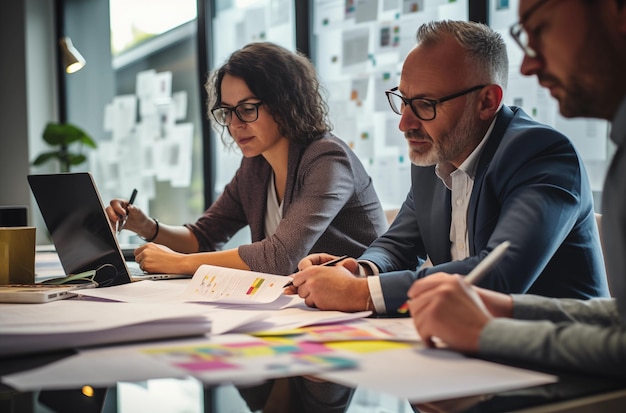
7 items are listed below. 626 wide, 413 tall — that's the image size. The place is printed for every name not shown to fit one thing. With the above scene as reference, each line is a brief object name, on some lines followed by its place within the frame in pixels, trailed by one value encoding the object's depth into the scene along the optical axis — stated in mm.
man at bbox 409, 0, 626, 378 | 889
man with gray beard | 1353
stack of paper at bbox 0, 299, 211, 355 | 977
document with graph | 1478
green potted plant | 5895
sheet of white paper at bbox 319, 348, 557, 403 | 788
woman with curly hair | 2074
